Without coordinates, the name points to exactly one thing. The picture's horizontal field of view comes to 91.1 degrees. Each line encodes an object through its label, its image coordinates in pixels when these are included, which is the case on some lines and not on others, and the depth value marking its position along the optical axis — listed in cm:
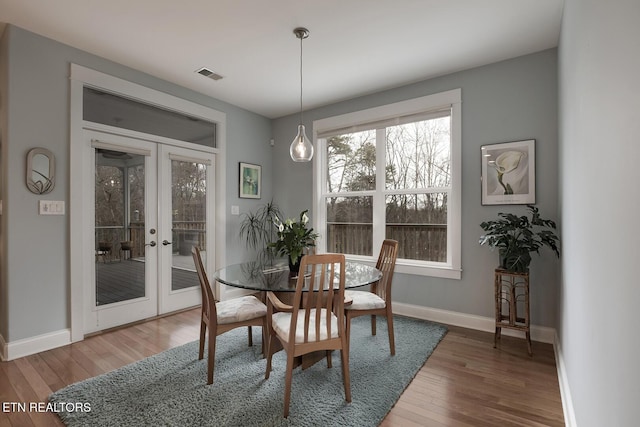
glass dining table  219
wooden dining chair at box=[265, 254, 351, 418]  191
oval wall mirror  271
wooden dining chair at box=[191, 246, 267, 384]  221
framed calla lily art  300
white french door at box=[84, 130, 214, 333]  321
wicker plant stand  270
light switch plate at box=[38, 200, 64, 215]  278
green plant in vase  257
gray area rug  184
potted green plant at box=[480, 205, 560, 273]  265
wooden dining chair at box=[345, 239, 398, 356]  257
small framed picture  462
